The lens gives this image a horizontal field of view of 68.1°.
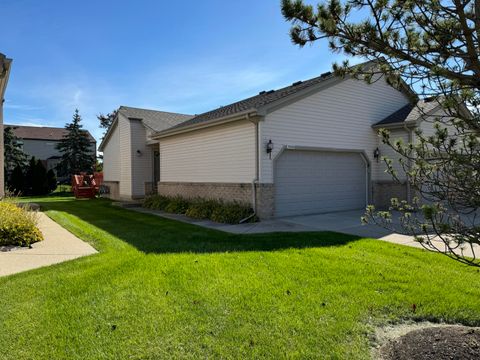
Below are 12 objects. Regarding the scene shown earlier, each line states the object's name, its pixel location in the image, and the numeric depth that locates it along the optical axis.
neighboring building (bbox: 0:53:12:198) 8.96
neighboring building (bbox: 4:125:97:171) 45.72
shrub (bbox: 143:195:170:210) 14.79
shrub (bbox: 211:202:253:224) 10.66
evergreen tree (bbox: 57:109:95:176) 32.12
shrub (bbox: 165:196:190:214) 13.46
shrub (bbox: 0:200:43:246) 7.47
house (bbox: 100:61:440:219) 10.99
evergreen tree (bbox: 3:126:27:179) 29.70
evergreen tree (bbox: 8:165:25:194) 26.67
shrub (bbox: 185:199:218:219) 11.77
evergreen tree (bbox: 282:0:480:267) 2.78
